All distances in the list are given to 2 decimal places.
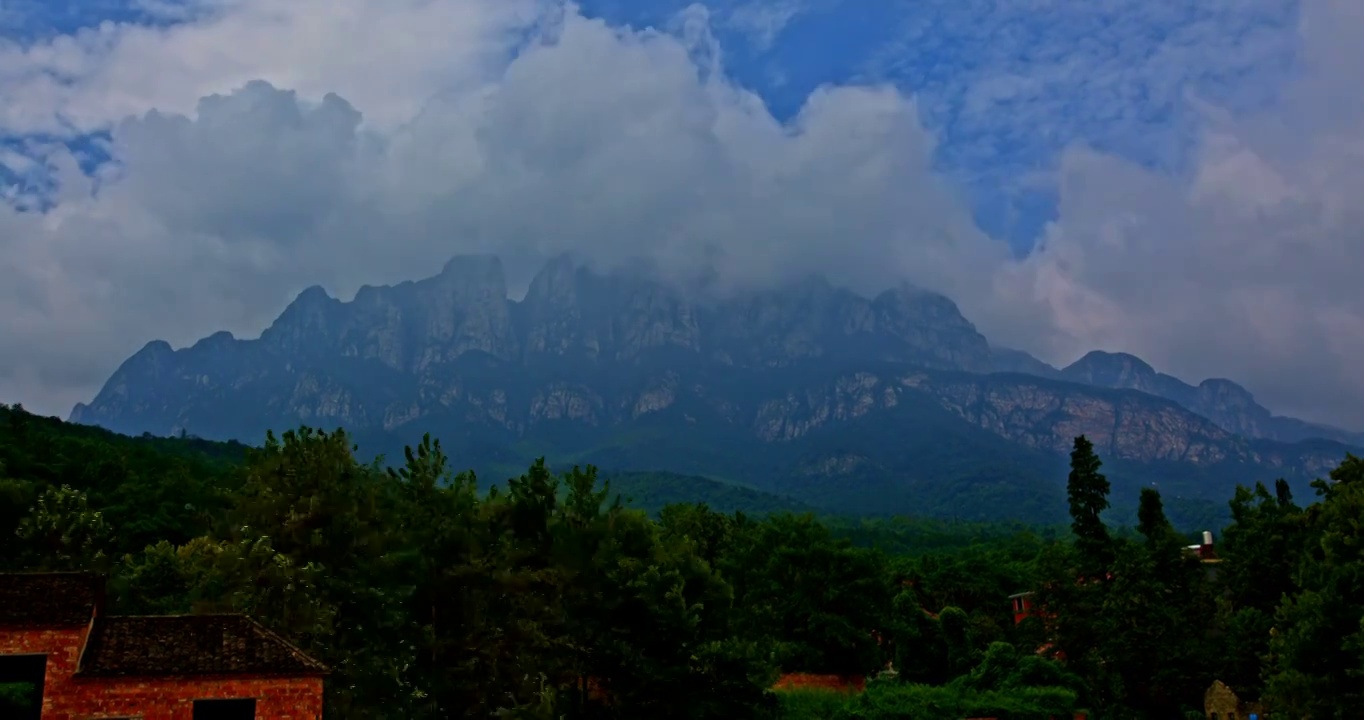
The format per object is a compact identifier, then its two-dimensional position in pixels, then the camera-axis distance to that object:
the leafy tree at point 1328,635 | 41.97
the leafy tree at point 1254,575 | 57.31
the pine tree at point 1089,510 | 69.12
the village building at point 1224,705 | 56.44
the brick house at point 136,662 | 25.73
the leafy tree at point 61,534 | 50.28
